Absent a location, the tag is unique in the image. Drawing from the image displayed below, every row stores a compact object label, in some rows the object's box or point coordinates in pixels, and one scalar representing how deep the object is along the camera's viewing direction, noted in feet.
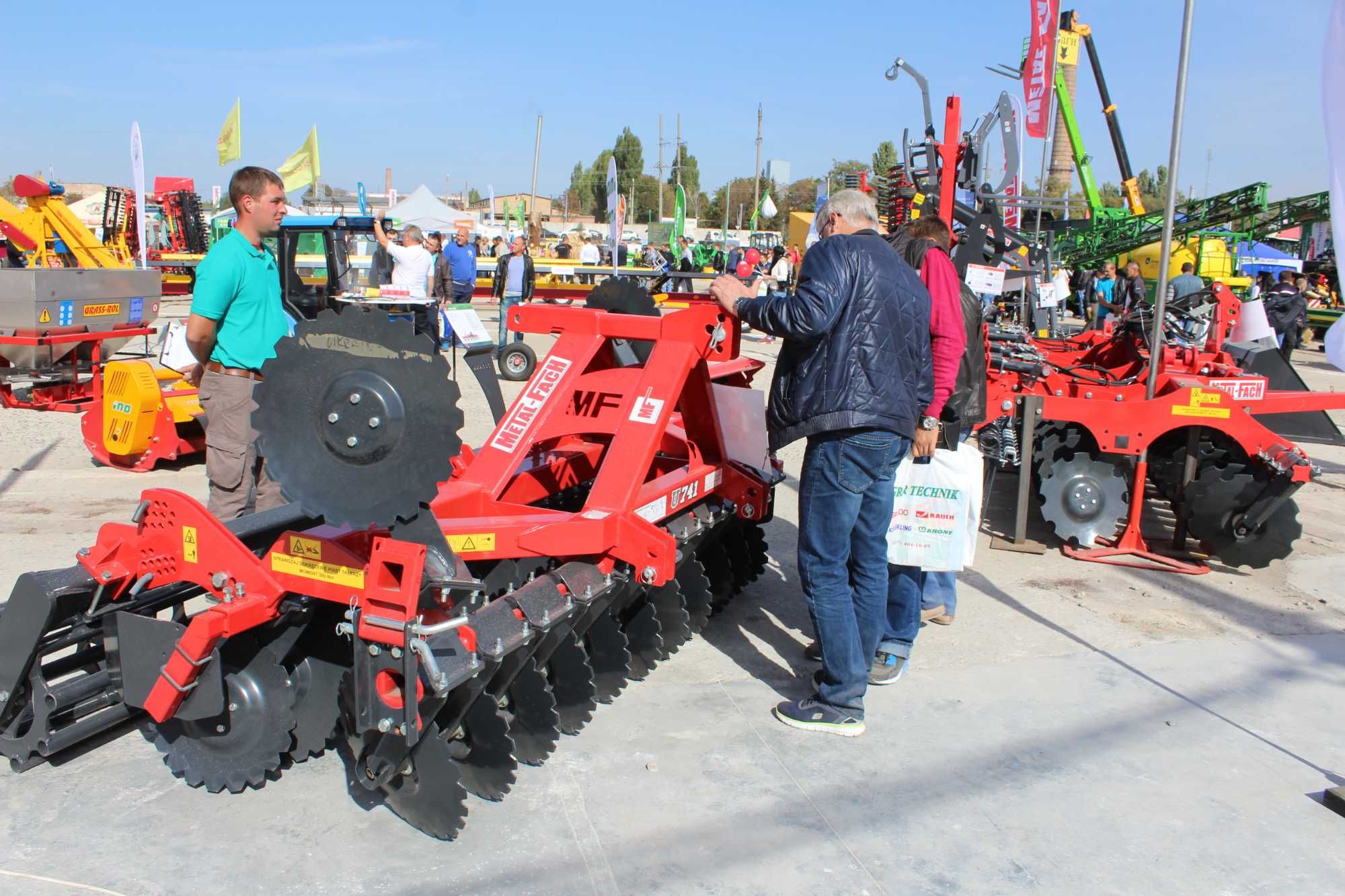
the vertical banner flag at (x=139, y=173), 39.32
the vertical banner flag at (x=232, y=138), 51.26
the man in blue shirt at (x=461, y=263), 47.67
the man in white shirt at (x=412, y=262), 38.70
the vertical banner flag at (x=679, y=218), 94.89
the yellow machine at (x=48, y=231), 33.35
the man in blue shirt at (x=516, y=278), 41.98
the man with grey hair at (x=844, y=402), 10.94
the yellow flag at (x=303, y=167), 55.52
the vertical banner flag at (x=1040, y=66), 49.34
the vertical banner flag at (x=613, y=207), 53.62
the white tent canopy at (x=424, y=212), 86.89
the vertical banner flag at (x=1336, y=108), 9.07
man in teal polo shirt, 12.48
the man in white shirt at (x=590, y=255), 80.63
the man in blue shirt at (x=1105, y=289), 60.13
